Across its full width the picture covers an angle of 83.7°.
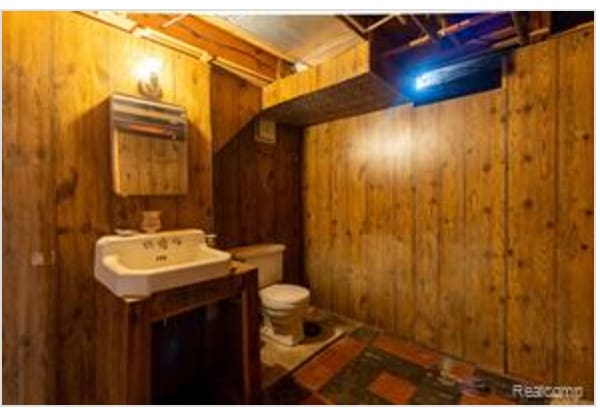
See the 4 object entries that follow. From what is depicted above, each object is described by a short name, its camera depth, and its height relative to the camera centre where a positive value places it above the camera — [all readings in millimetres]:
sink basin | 1326 -281
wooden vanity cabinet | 1311 -624
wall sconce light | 1759 +663
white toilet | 2334 -686
